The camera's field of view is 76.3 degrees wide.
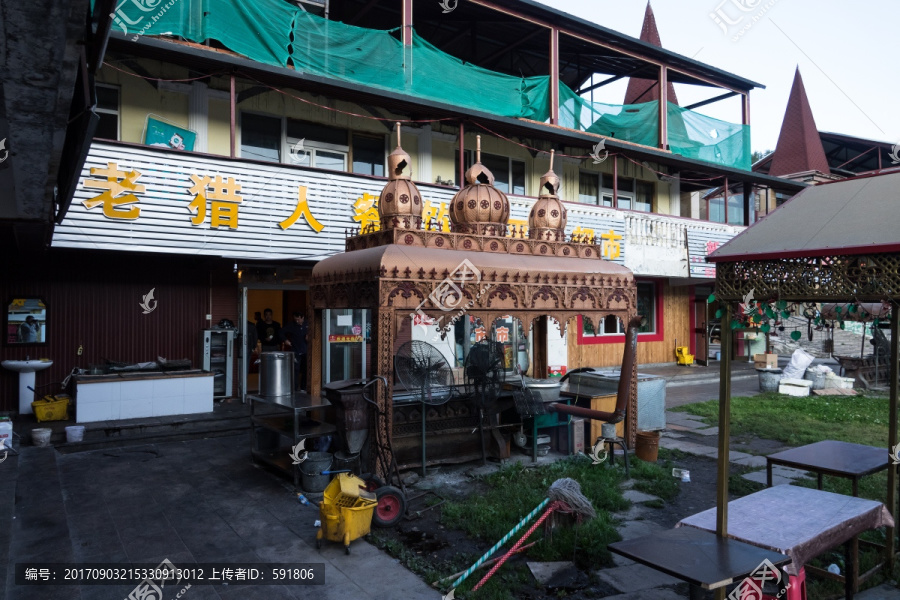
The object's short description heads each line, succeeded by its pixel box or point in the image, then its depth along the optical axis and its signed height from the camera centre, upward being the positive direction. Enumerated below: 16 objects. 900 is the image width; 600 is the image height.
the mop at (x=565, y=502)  5.70 -1.96
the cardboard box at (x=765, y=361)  18.27 -1.65
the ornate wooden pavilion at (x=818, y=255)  3.92 +0.40
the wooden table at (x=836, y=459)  5.81 -1.62
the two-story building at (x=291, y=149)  10.46 +3.95
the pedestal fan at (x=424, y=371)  8.13 -0.87
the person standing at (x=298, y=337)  12.90 -0.59
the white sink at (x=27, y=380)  10.55 -1.30
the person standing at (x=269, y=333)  14.27 -0.56
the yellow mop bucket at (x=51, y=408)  10.07 -1.72
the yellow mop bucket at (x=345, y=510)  5.60 -1.97
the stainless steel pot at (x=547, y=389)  9.32 -1.28
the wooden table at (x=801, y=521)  4.25 -1.73
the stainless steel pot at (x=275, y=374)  8.37 -0.92
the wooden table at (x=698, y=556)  3.64 -1.69
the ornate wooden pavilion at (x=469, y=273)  7.65 +0.56
